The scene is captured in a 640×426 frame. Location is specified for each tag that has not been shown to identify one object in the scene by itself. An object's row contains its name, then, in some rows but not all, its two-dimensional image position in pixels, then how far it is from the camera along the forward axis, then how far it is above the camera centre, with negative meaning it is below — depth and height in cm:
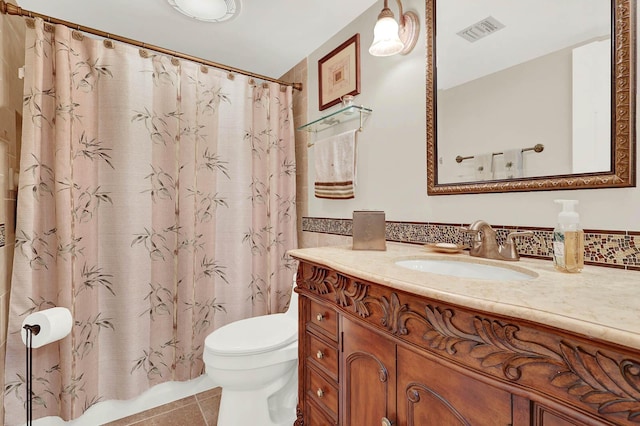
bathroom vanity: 41 -26
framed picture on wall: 166 +88
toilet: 128 -76
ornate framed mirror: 80 +38
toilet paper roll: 114 -47
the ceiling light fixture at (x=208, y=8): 150 +112
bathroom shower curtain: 140 -2
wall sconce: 126 +82
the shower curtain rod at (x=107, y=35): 130 +96
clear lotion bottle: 75 -9
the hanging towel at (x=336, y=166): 164 +28
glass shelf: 158 +57
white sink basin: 86 -21
